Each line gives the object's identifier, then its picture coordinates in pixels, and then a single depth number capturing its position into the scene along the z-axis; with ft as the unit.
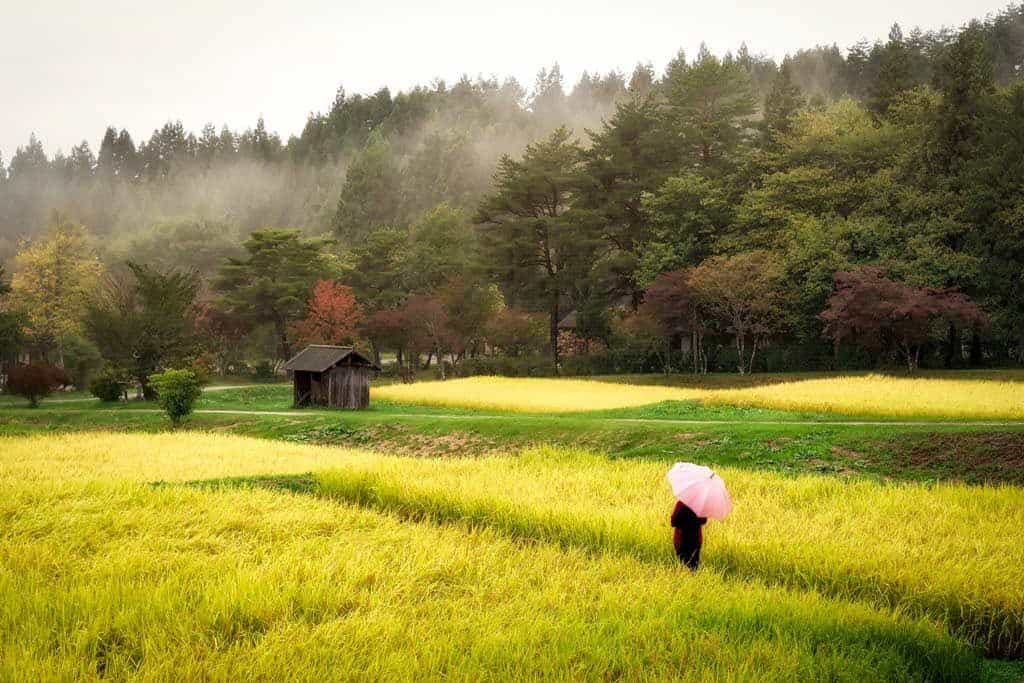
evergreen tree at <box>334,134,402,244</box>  338.13
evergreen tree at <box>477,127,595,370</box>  177.78
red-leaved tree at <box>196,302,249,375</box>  196.85
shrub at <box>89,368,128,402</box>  124.47
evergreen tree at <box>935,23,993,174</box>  142.82
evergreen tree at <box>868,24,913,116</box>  194.18
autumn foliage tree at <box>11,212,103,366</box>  189.67
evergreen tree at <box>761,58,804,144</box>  183.22
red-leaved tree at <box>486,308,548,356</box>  177.37
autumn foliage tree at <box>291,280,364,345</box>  164.14
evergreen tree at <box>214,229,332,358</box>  191.21
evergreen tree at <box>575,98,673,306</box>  178.60
